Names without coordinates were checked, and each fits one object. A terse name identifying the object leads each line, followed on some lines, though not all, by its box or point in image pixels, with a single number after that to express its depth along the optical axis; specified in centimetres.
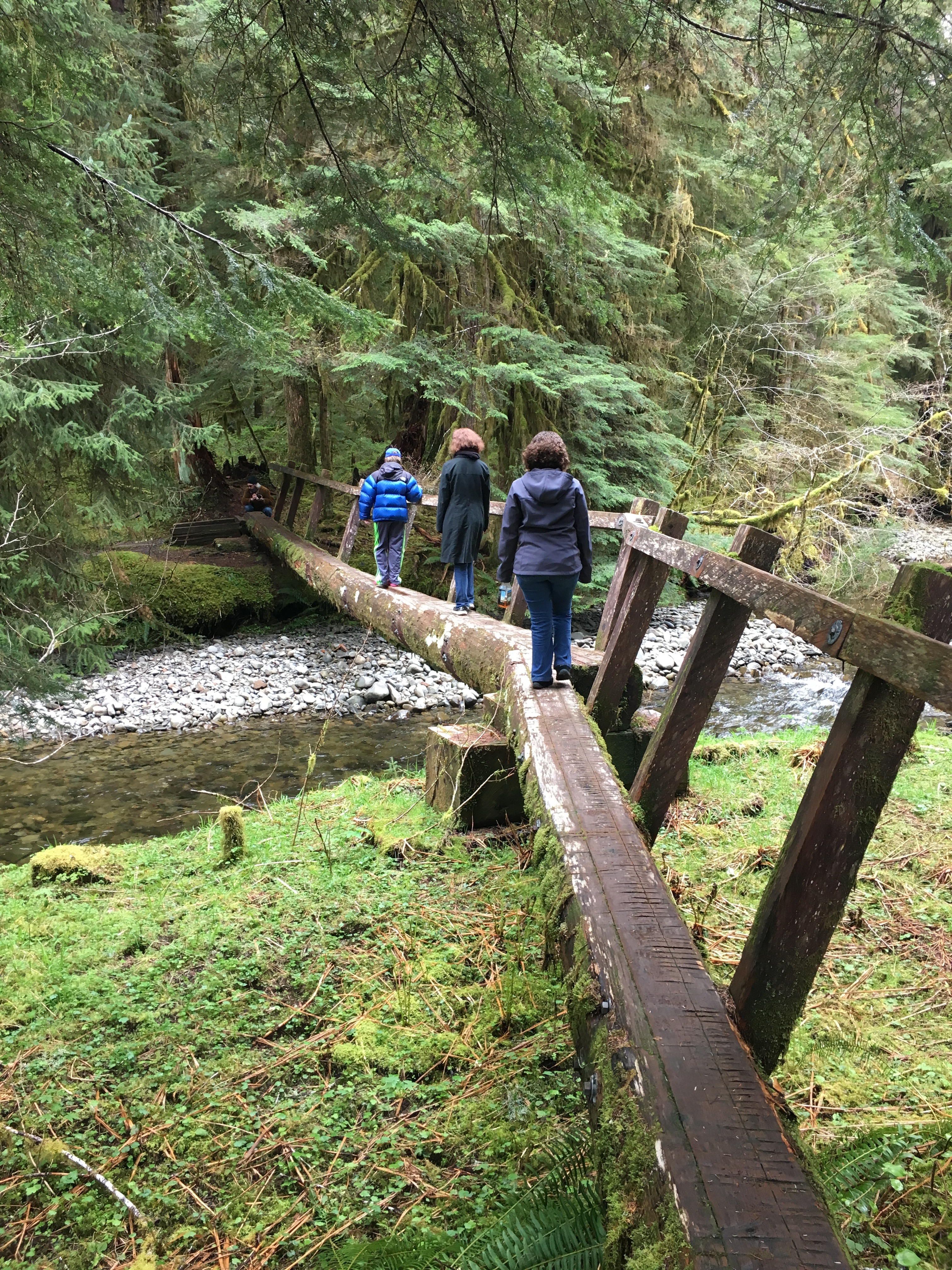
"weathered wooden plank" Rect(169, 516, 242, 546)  1521
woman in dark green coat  757
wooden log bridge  159
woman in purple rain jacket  482
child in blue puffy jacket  894
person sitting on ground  1580
